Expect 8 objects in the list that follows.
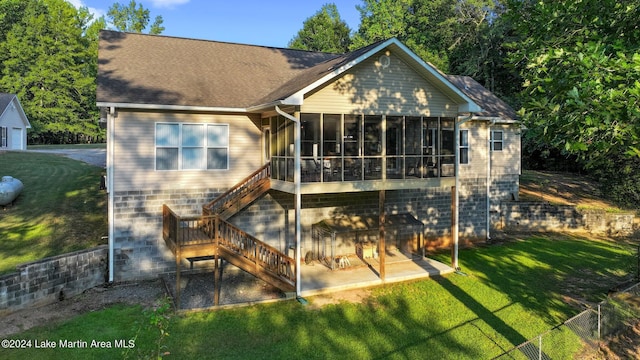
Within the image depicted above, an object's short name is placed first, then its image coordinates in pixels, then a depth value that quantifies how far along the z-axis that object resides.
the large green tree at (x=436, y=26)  38.38
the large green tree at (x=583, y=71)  7.14
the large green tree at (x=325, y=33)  55.81
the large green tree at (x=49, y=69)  44.78
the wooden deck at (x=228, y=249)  10.81
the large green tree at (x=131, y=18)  54.38
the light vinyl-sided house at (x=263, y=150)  12.21
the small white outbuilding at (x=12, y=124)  33.75
